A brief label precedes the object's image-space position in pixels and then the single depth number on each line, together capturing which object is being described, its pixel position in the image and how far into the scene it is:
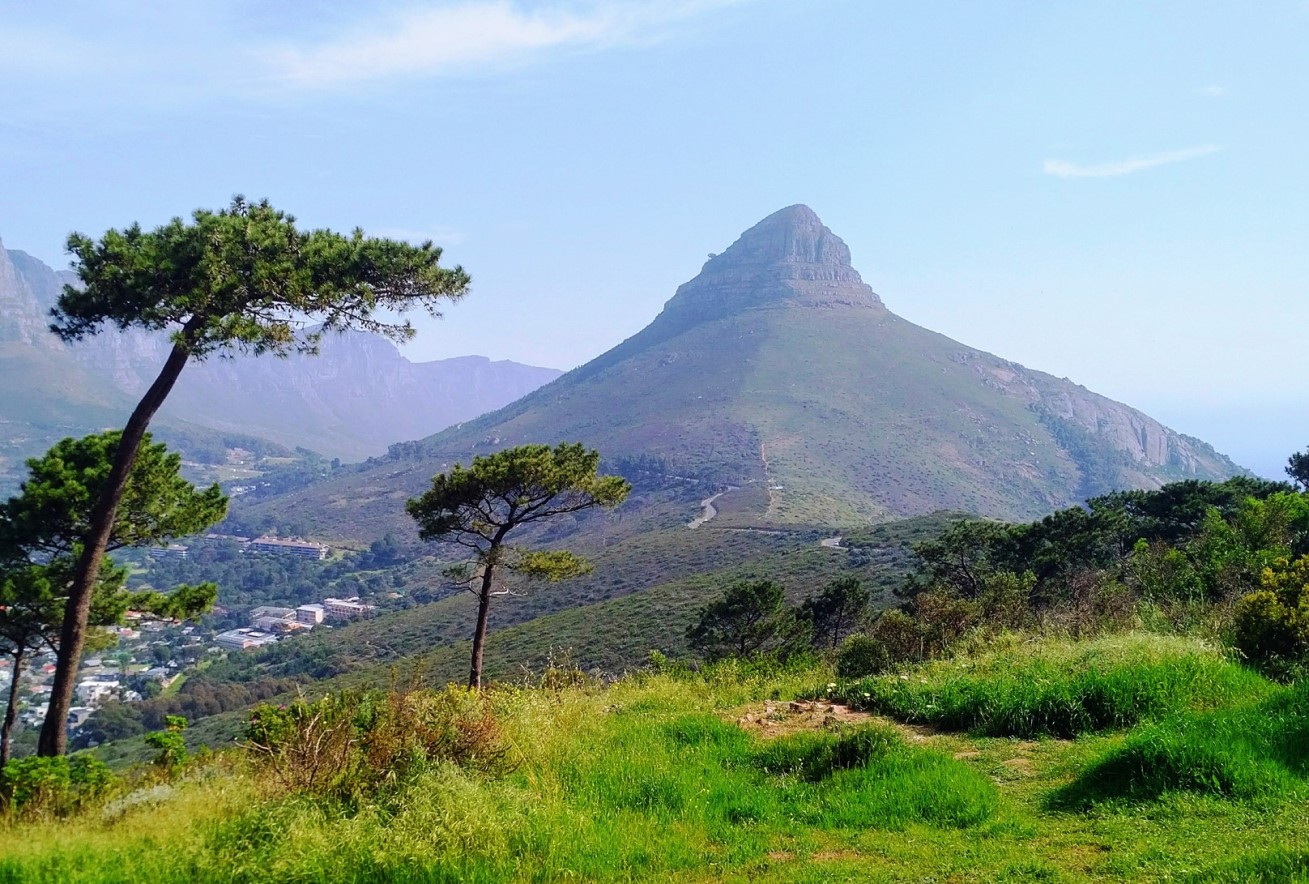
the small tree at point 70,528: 14.52
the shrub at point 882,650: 10.04
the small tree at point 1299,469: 34.15
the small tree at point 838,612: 33.56
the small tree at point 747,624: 29.75
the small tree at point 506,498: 18.44
